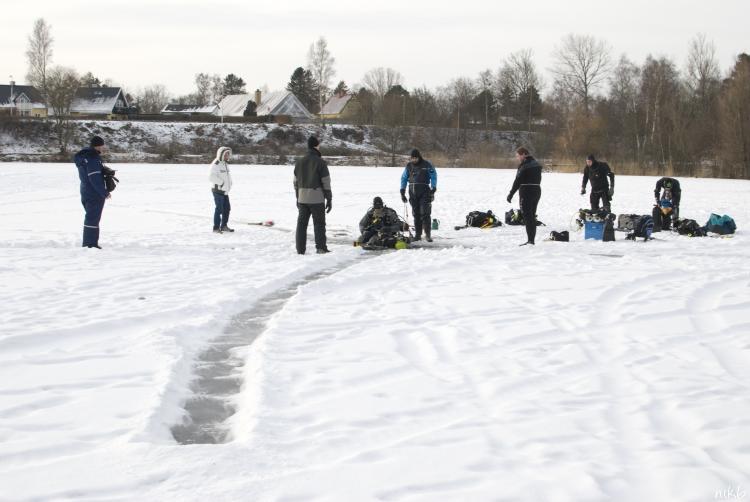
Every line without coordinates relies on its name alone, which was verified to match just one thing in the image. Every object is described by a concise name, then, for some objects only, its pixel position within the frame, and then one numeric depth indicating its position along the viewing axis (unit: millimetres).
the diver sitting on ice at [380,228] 12102
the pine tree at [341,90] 93362
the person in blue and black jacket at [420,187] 12883
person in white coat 14148
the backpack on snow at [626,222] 13836
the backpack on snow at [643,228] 12828
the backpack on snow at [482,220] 15445
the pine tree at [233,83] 99688
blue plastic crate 13094
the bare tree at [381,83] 87000
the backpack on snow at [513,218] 15914
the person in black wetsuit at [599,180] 15008
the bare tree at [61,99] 57438
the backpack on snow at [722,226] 13578
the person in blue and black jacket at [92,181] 11047
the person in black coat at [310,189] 11281
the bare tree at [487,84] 85188
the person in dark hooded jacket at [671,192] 13969
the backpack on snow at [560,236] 12781
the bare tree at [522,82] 83438
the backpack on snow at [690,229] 13406
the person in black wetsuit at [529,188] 11984
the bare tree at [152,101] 103250
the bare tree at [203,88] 104438
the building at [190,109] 84075
